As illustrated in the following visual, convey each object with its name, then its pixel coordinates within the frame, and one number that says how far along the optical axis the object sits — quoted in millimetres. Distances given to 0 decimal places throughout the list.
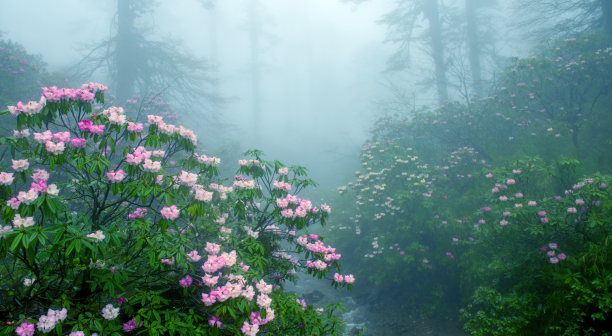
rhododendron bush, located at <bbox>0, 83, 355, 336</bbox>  1932
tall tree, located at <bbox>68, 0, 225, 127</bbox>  12273
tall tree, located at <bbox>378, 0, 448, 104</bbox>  14664
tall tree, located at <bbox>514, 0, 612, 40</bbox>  8070
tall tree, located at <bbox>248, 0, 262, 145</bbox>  24906
